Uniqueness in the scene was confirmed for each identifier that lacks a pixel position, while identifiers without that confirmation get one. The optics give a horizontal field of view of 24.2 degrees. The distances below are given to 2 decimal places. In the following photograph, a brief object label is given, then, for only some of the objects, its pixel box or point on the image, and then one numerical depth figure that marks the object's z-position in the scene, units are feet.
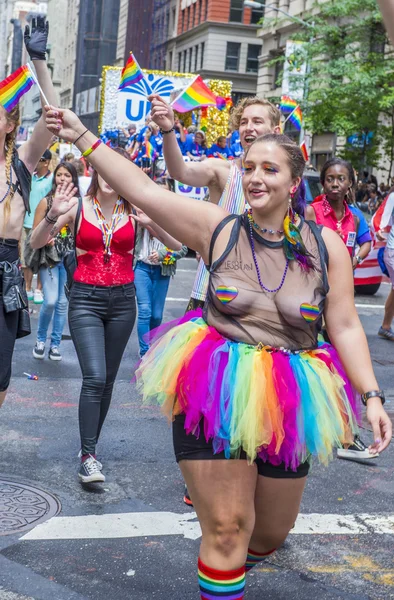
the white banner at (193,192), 65.62
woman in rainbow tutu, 10.84
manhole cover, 15.55
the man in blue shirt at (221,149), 66.11
